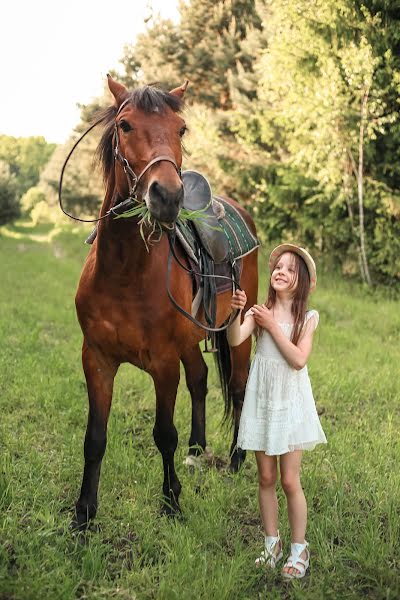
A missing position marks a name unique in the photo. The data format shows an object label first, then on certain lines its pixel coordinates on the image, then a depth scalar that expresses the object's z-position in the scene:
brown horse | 2.66
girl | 2.65
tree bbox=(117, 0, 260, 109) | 18.42
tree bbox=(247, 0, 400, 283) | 9.44
